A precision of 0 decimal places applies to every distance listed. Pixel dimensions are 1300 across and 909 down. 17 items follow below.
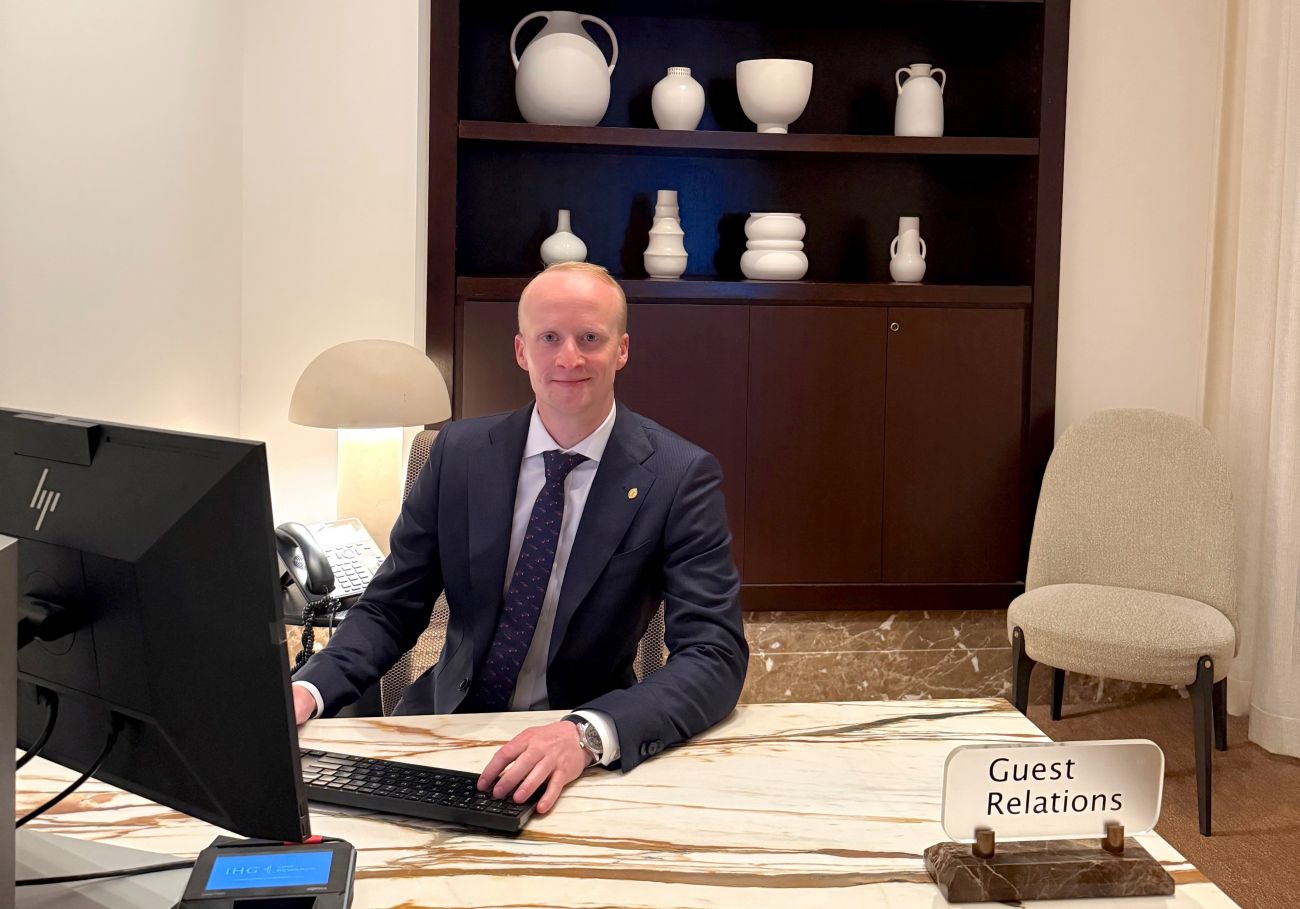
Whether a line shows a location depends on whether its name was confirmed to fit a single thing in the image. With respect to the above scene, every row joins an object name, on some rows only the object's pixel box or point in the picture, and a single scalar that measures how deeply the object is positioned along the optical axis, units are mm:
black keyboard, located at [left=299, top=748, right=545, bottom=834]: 1280
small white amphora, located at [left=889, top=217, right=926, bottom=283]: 3830
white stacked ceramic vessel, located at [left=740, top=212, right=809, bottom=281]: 3730
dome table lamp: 2783
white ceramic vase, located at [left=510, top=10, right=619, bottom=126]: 3592
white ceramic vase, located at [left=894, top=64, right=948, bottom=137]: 3779
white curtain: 3447
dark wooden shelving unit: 3680
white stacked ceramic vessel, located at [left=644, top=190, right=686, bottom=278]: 3744
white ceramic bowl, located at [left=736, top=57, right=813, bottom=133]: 3666
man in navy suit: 1896
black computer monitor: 998
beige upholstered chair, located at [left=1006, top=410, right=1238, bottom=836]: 3098
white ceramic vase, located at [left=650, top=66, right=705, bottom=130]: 3705
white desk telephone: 2658
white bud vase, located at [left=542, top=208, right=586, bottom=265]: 3727
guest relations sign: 1182
